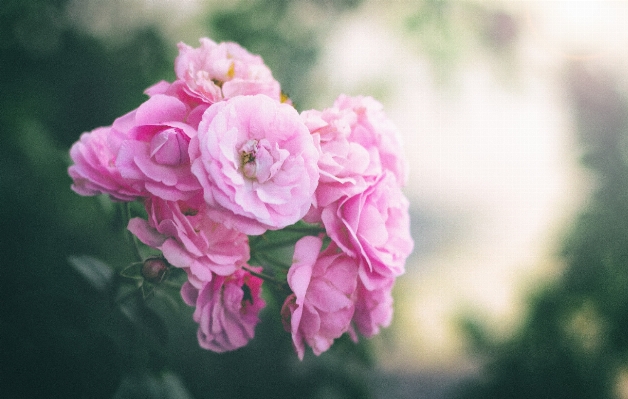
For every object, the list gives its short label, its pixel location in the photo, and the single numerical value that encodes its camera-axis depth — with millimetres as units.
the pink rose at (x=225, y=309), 414
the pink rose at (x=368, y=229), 418
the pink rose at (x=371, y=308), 459
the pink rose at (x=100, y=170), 412
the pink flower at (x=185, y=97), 423
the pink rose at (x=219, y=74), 435
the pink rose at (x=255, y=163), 373
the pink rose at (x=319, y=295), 420
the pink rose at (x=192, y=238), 395
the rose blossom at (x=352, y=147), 420
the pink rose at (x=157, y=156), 388
